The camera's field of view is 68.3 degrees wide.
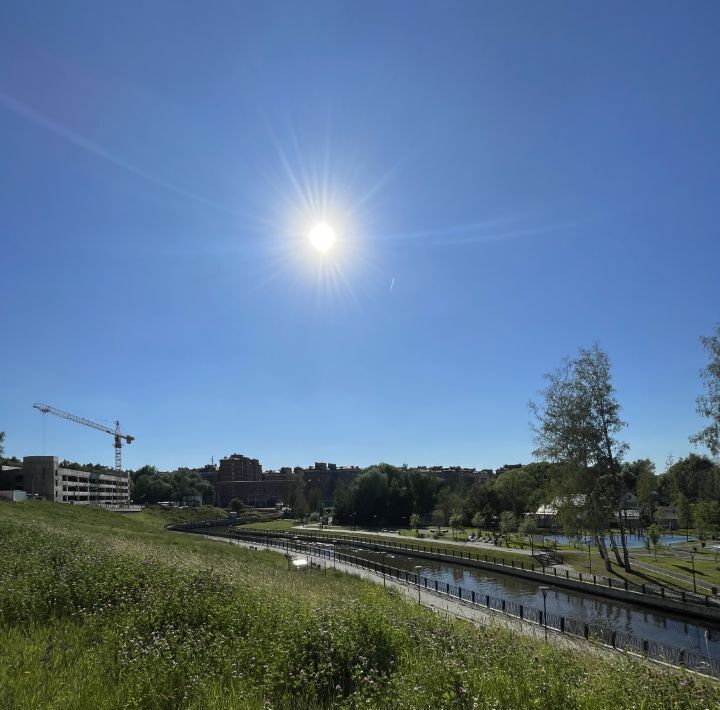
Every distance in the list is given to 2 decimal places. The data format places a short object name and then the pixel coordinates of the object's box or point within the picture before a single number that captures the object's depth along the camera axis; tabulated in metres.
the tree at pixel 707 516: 49.22
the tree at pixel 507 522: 77.38
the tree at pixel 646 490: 96.69
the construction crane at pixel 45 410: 193.82
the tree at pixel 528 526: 68.11
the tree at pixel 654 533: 55.74
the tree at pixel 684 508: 82.56
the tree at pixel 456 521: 97.12
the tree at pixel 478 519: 92.56
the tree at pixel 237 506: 164.93
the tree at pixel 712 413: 34.97
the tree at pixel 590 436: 43.78
